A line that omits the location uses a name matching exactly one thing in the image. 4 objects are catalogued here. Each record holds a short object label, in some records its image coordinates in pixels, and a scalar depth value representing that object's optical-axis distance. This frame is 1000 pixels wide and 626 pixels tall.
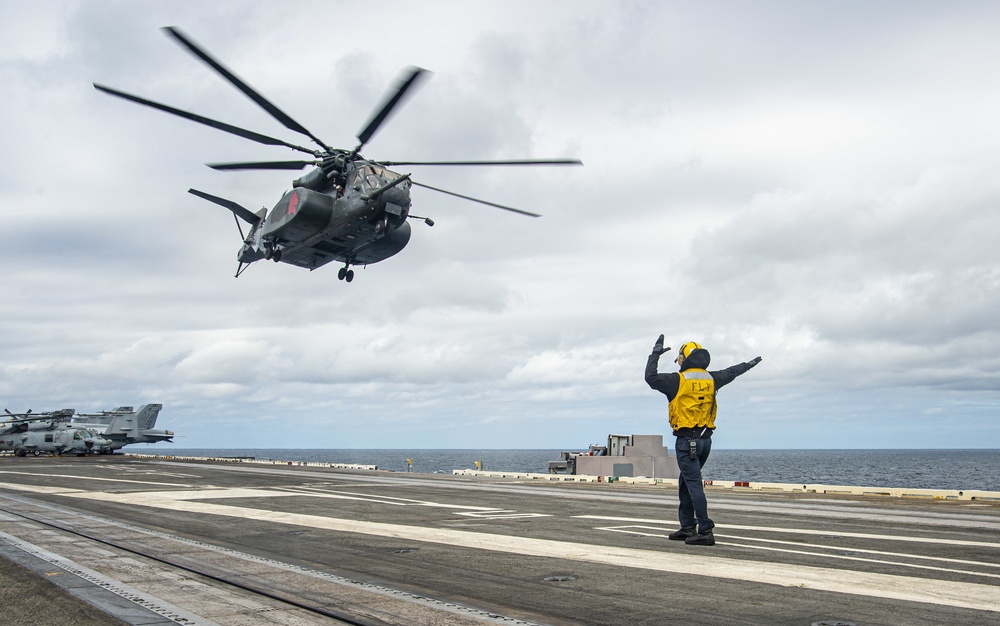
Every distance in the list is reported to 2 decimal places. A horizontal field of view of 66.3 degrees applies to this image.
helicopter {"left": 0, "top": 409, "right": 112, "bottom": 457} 70.88
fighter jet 80.94
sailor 9.70
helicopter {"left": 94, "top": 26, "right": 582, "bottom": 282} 26.53
